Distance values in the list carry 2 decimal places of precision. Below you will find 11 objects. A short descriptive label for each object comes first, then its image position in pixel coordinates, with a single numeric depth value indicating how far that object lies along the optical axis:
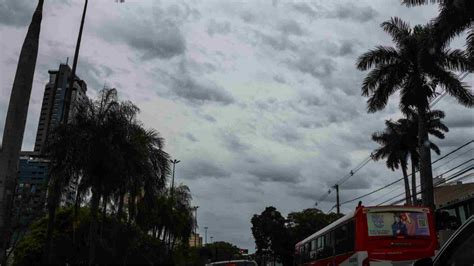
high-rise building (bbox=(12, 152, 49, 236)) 27.61
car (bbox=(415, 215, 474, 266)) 4.65
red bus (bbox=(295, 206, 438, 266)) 14.78
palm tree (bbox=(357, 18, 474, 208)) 27.03
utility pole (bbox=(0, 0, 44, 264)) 9.00
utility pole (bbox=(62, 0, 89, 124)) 19.52
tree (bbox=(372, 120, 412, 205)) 45.38
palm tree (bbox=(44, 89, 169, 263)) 20.38
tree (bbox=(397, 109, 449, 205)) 41.78
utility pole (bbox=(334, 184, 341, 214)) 55.53
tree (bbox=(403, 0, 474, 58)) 18.39
